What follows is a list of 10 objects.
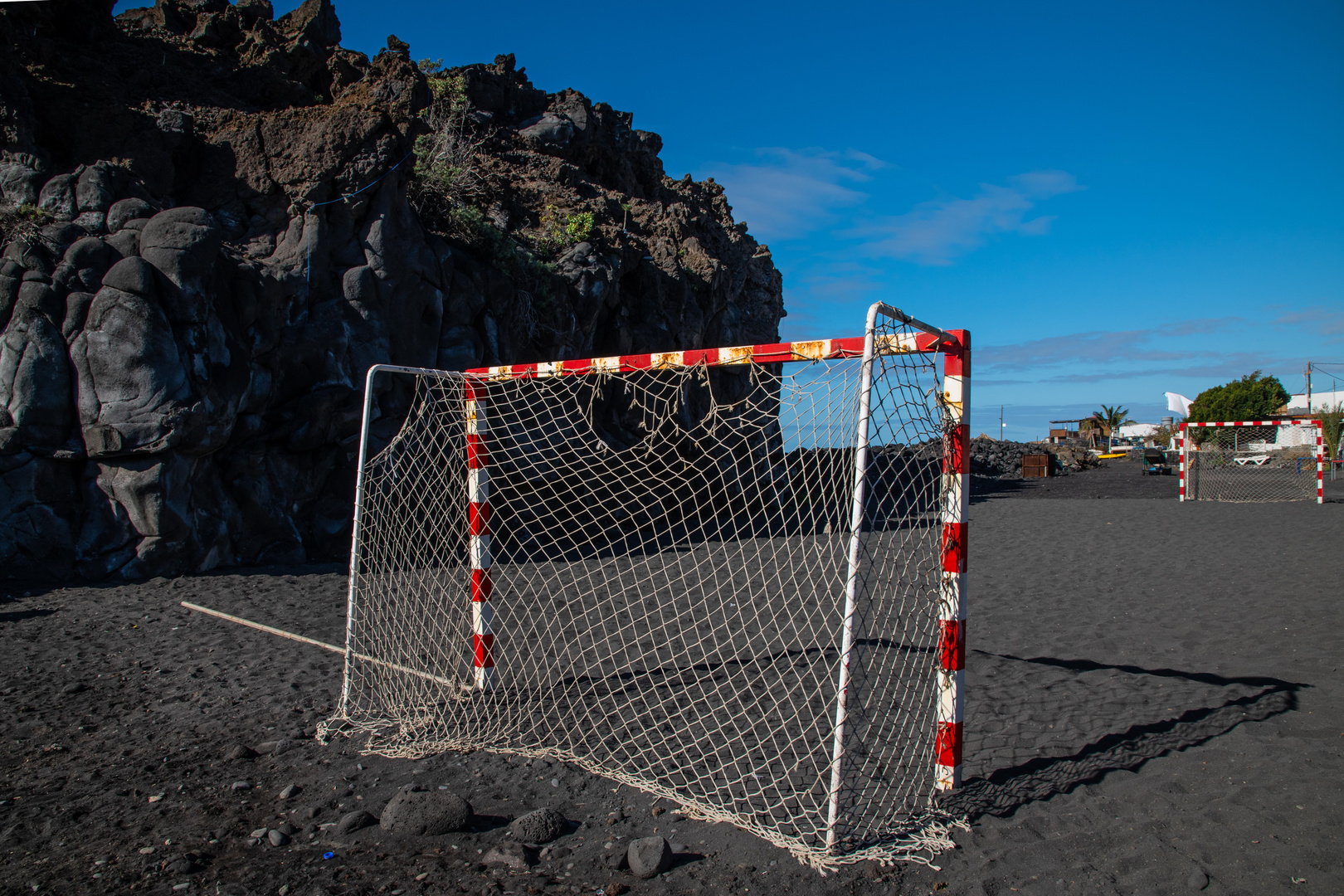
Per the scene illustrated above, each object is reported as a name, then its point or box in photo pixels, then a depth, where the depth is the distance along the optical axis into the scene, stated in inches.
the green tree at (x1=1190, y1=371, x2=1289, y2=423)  1841.8
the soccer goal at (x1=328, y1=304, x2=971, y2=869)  114.4
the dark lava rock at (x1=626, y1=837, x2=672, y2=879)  100.8
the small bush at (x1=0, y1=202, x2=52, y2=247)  307.1
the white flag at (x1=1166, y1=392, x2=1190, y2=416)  2218.1
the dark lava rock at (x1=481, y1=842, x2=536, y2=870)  104.3
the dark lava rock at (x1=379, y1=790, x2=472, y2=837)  112.3
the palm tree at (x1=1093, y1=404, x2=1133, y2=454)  2632.9
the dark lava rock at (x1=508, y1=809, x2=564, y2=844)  110.5
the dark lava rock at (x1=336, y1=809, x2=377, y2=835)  114.1
